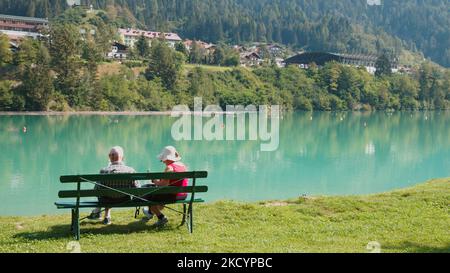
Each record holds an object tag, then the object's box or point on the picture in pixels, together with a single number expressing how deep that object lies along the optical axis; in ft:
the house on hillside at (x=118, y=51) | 355.40
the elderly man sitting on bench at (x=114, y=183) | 24.58
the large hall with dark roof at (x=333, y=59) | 470.39
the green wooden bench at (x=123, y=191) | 23.16
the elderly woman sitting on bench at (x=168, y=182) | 25.66
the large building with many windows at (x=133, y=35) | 450.30
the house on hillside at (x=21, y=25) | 394.52
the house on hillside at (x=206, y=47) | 421.22
